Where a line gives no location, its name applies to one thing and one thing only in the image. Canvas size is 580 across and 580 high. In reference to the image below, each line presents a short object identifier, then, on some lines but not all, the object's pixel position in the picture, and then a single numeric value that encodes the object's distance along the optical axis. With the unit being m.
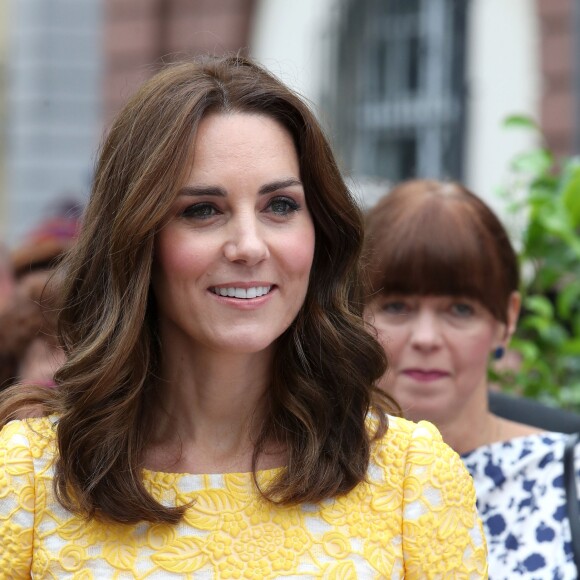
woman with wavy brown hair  4.99
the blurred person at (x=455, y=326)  6.71
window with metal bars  17.11
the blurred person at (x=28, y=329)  8.73
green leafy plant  8.46
